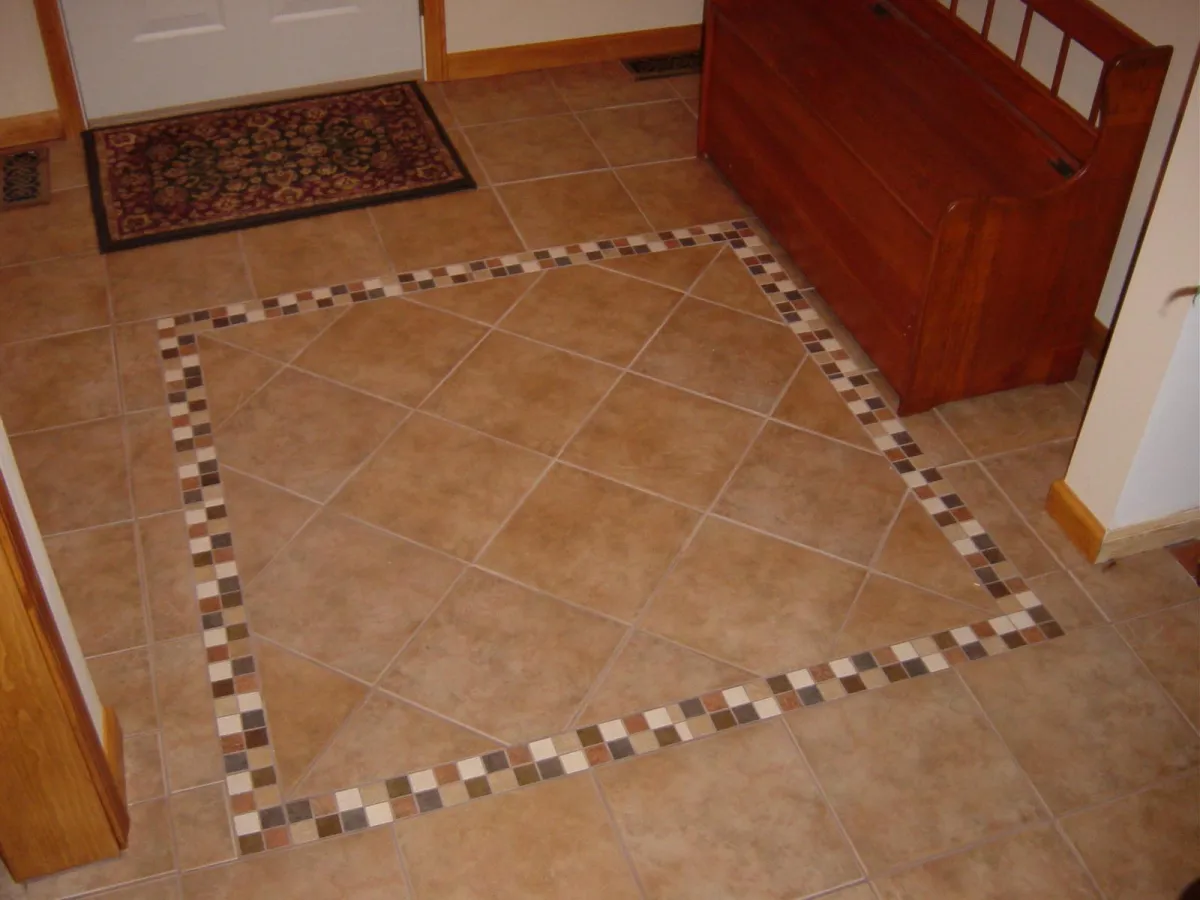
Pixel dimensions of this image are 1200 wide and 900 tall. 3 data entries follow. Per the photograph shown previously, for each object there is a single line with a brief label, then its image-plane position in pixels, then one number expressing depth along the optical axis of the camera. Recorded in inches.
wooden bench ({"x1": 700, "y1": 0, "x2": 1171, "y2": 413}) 105.0
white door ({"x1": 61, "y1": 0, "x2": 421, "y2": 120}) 146.8
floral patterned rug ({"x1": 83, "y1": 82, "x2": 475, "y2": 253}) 139.1
